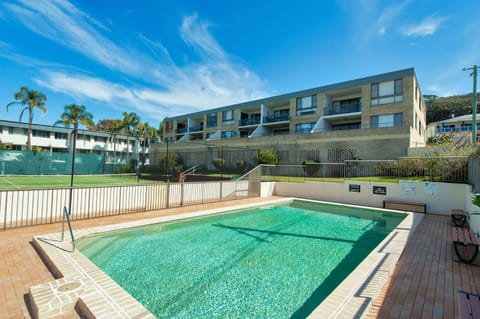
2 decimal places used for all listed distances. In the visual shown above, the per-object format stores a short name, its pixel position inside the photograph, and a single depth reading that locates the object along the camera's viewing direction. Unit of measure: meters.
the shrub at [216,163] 24.95
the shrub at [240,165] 23.39
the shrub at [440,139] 20.41
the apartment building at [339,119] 18.66
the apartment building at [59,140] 30.79
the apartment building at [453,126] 31.19
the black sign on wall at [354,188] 11.96
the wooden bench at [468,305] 2.12
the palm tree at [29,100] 31.30
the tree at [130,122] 39.25
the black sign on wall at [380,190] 11.20
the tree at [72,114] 33.25
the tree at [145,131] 40.50
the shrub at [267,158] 21.20
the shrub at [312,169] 18.03
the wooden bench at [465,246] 4.56
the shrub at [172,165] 23.36
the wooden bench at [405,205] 9.98
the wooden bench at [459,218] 7.82
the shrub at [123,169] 25.95
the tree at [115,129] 39.25
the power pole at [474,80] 18.44
